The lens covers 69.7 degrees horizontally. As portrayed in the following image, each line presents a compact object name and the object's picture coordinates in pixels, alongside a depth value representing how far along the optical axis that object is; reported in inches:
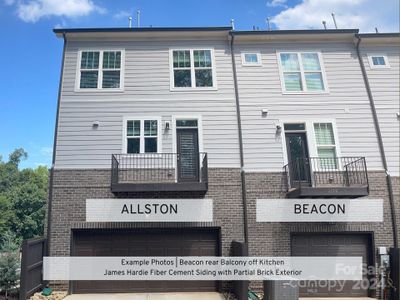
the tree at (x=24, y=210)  960.3
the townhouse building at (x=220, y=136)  319.0
